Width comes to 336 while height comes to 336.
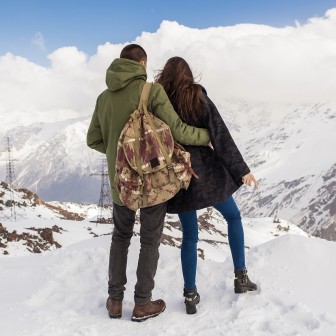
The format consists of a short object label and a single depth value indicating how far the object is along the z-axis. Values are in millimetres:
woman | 4781
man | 4625
